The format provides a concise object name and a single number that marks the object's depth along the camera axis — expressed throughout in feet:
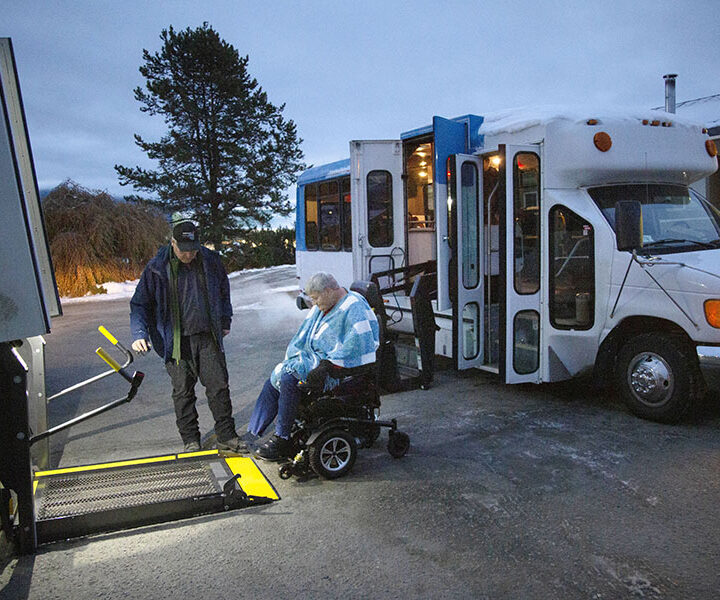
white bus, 16.90
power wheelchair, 14.01
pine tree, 92.89
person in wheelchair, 14.21
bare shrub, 63.41
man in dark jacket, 15.64
